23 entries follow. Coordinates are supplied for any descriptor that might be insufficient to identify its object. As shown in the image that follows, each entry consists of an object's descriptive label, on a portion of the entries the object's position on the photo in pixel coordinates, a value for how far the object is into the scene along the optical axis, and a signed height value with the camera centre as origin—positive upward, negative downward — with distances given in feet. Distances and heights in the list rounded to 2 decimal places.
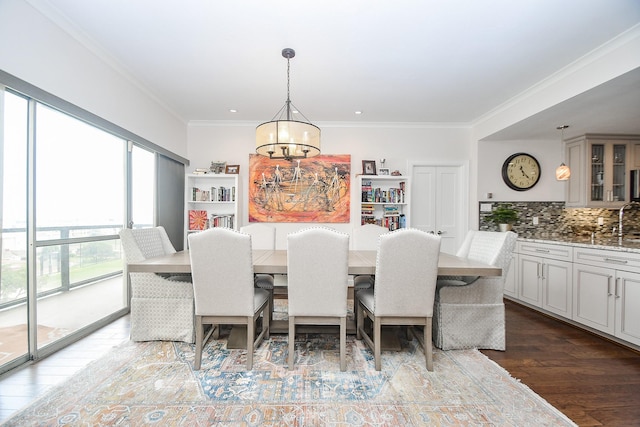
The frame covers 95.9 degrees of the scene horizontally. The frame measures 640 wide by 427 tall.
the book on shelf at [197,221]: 14.03 -0.57
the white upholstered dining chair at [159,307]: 7.91 -2.69
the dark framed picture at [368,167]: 14.33 +2.19
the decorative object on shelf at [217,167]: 14.19 +2.09
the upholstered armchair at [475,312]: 7.64 -2.66
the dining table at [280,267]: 6.63 -1.35
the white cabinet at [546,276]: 9.80 -2.35
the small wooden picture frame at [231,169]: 14.21 +2.00
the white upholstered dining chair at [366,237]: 11.28 -1.02
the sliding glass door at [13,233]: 6.15 -0.55
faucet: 12.22 -0.07
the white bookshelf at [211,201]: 13.97 +0.41
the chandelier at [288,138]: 7.86 +1.99
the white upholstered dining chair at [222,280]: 6.23 -1.55
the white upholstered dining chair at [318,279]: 6.23 -1.51
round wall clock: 14.17 +2.05
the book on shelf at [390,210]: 14.42 +0.06
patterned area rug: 5.02 -3.63
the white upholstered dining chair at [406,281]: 6.27 -1.55
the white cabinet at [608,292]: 7.80 -2.30
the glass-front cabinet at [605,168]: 12.79 +2.03
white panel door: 14.90 +0.71
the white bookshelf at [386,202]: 14.19 +0.45
